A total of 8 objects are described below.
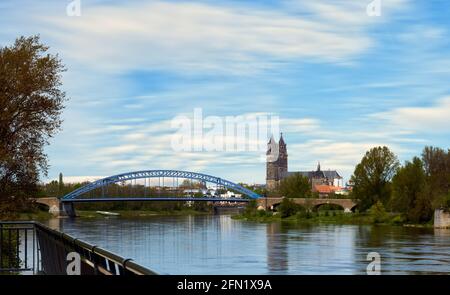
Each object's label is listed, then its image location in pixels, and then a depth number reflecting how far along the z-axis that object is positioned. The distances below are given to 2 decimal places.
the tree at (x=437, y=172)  74.94
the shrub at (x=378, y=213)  82.56
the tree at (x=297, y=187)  112.88
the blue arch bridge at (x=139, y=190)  116.19
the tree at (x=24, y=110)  20.72
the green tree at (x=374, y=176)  86.19
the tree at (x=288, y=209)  102.00
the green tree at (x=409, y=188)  76.94
